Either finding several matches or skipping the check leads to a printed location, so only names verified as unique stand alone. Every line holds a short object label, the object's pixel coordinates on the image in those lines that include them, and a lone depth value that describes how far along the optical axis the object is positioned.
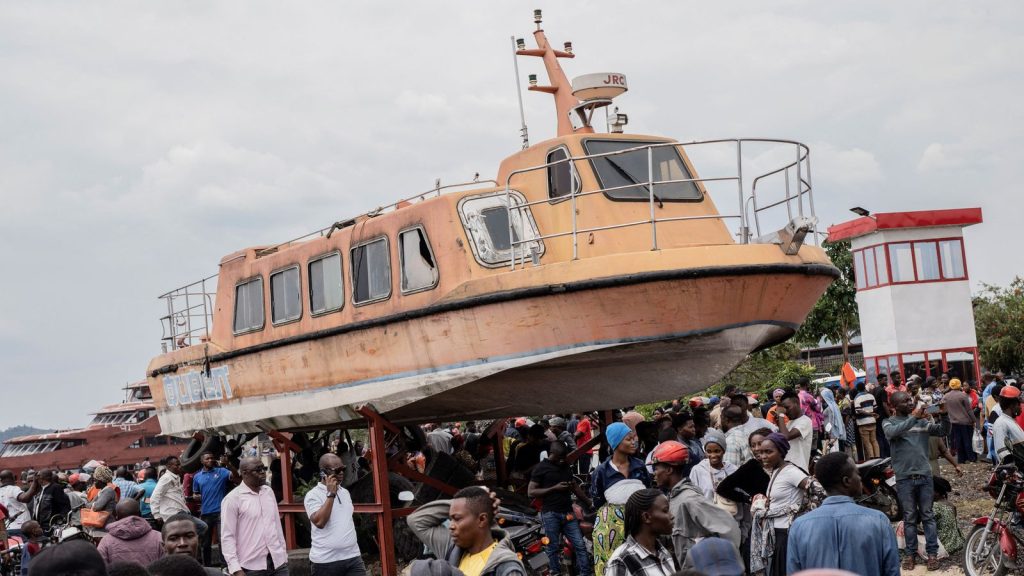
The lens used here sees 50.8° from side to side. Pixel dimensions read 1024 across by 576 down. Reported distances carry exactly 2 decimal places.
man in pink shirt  8.75
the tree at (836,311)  39.44
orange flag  19.71
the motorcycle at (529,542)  10.03
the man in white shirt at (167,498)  12.95
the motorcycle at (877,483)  10.92
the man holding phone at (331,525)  8.81
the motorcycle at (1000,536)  9.02
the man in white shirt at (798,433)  10.59
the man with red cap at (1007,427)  9.53
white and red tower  27.03
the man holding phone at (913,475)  10.36
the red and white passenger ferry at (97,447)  43.12
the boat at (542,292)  9.98
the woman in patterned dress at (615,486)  7.17
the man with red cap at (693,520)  6.08
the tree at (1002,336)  38.97
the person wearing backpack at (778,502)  7.28
